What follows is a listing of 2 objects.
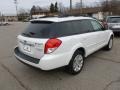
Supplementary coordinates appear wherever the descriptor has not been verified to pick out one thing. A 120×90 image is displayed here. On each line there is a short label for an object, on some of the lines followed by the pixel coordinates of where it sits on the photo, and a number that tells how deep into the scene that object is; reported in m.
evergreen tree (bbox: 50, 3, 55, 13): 48.19
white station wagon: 2.15
